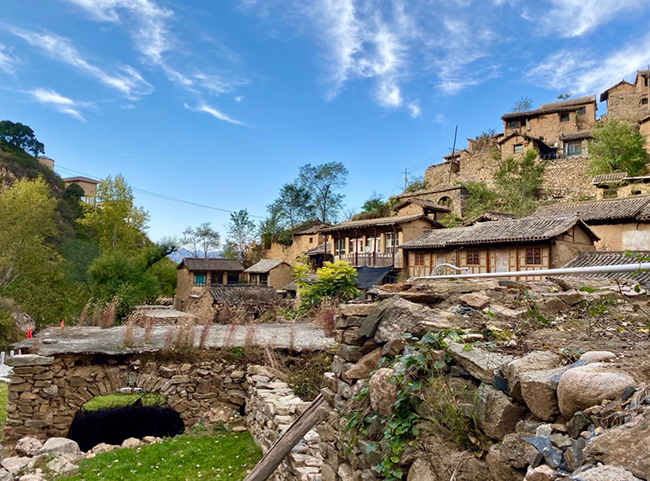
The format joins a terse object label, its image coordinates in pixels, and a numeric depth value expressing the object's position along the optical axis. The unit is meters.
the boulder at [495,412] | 2.12
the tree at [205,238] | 49.84
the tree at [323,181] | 46.16
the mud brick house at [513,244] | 16.61
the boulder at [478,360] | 2.37
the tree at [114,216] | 32.75
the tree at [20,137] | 48.28
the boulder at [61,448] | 7.30
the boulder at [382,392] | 2.93
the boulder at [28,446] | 7.67
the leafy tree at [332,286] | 17.33
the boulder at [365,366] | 3.59
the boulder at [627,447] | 1.44
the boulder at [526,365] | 2.12
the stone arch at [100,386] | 8.20
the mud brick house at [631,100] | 41.56
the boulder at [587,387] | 1.76
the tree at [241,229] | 48.88
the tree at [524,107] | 50.81
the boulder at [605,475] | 1.41
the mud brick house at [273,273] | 35.00
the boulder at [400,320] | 3.18
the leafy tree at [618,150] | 30.27
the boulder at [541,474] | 1.65
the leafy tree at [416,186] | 43.94
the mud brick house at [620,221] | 17.03
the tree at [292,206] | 45.28
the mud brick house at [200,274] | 36.91
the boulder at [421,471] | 2.39
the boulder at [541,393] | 1.94
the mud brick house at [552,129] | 38.53
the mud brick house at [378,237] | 25.14
